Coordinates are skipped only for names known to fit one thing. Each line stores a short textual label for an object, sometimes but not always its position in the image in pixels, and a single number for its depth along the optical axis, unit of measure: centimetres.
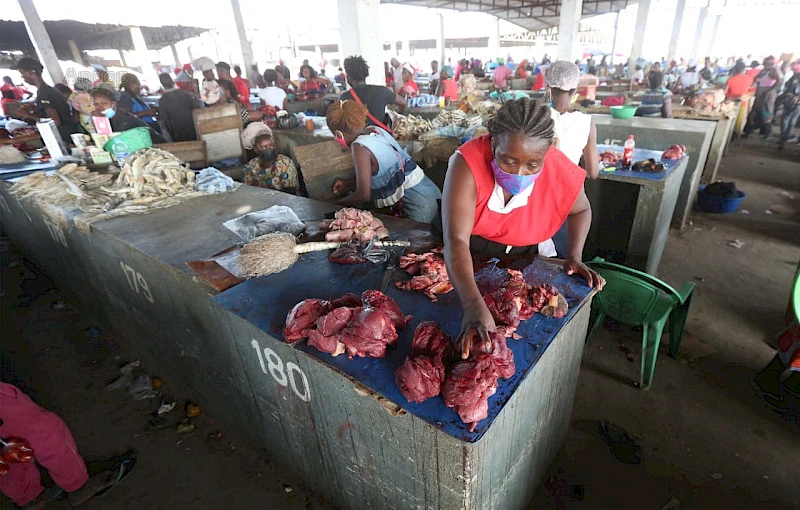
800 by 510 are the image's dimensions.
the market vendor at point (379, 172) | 319
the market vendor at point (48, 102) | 615
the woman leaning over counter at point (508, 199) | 163
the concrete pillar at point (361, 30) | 787
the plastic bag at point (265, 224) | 261
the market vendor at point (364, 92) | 514
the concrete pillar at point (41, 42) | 1024
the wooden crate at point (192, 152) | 487
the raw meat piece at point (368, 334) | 153
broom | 216
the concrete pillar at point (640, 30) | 1470
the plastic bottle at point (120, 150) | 424
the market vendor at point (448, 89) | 908
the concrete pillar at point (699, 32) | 2297
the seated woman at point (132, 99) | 636
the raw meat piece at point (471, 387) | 125
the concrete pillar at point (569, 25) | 1163
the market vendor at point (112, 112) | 450
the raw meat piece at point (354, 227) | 243
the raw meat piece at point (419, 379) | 132
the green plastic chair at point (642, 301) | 279
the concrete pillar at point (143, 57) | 1631
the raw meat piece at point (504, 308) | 162
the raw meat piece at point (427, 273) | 192
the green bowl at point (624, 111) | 615
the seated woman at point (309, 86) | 1109
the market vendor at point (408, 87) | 943
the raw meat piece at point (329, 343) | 155
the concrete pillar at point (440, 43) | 2278
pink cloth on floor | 216
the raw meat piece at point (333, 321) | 157
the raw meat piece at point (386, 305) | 166
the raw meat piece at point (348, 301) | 174
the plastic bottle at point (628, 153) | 400
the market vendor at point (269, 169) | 482
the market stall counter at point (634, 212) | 373
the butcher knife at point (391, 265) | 203
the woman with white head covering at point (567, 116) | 303
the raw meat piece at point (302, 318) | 164
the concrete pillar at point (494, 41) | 2573
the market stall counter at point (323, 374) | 145
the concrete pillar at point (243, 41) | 1373
